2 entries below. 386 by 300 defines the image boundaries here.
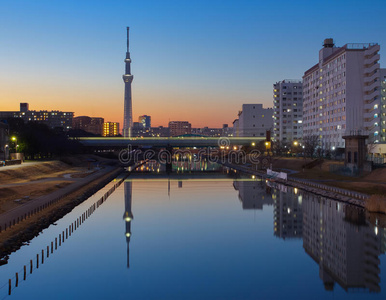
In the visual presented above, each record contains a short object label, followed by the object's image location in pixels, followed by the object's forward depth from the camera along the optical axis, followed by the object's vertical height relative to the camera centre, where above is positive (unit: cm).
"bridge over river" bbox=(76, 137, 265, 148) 13850 +247
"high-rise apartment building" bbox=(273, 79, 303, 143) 17212 +1801
